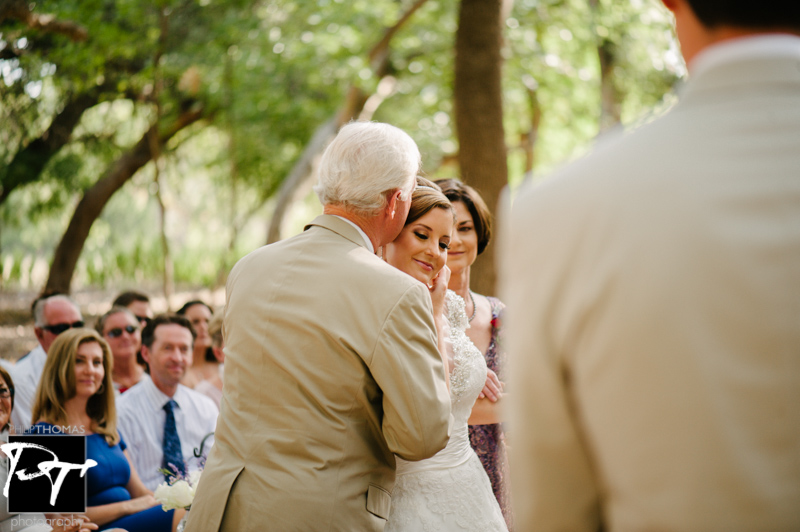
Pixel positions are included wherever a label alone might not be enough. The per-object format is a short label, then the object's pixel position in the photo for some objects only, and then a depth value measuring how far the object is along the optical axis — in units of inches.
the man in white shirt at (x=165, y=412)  193.8
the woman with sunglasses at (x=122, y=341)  230.1
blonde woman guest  167.9
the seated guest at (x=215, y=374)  234.7
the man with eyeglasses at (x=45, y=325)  213.9
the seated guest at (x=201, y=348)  252.5
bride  103.6
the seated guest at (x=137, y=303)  267.3
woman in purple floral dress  144.4
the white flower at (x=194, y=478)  127.7
